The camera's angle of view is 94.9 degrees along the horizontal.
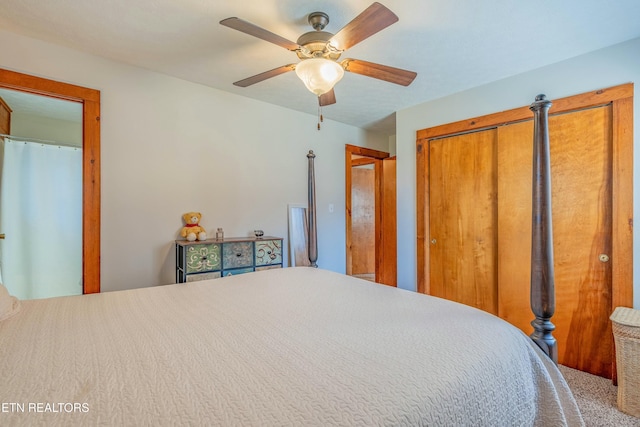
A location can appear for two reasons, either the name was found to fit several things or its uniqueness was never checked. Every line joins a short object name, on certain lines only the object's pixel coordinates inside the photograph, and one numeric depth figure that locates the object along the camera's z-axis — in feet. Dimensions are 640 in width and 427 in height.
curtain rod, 8.84
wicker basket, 5.64
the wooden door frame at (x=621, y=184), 6.67
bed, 2.01
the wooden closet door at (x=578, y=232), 7.05
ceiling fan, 4.74
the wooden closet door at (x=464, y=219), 9.16
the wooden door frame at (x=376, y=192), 12.97
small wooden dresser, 7.94
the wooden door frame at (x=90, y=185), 7.33
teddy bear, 8.35
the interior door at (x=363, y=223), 18.04
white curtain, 8.87
